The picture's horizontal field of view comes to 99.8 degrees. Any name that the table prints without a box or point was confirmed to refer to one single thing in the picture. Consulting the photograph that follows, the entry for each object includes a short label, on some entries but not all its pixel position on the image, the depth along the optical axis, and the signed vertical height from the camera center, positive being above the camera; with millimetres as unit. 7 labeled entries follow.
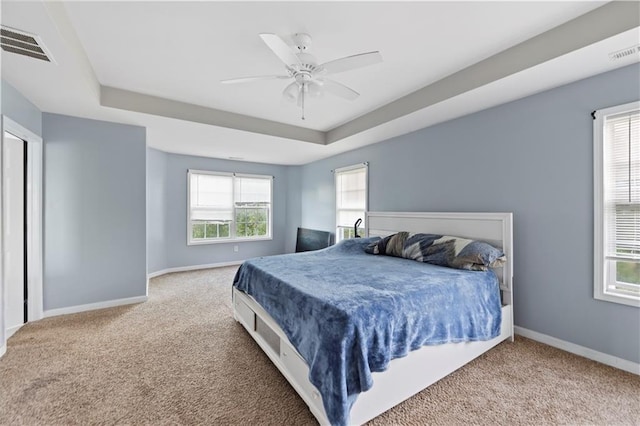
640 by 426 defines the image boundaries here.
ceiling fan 1818 +1066
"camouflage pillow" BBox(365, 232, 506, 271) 2480 -407
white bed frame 1591 -1020
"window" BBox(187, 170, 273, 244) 5609 +98
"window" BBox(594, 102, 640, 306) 2113 +61
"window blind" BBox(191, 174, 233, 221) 5594 +302
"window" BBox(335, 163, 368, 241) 4727 +236
